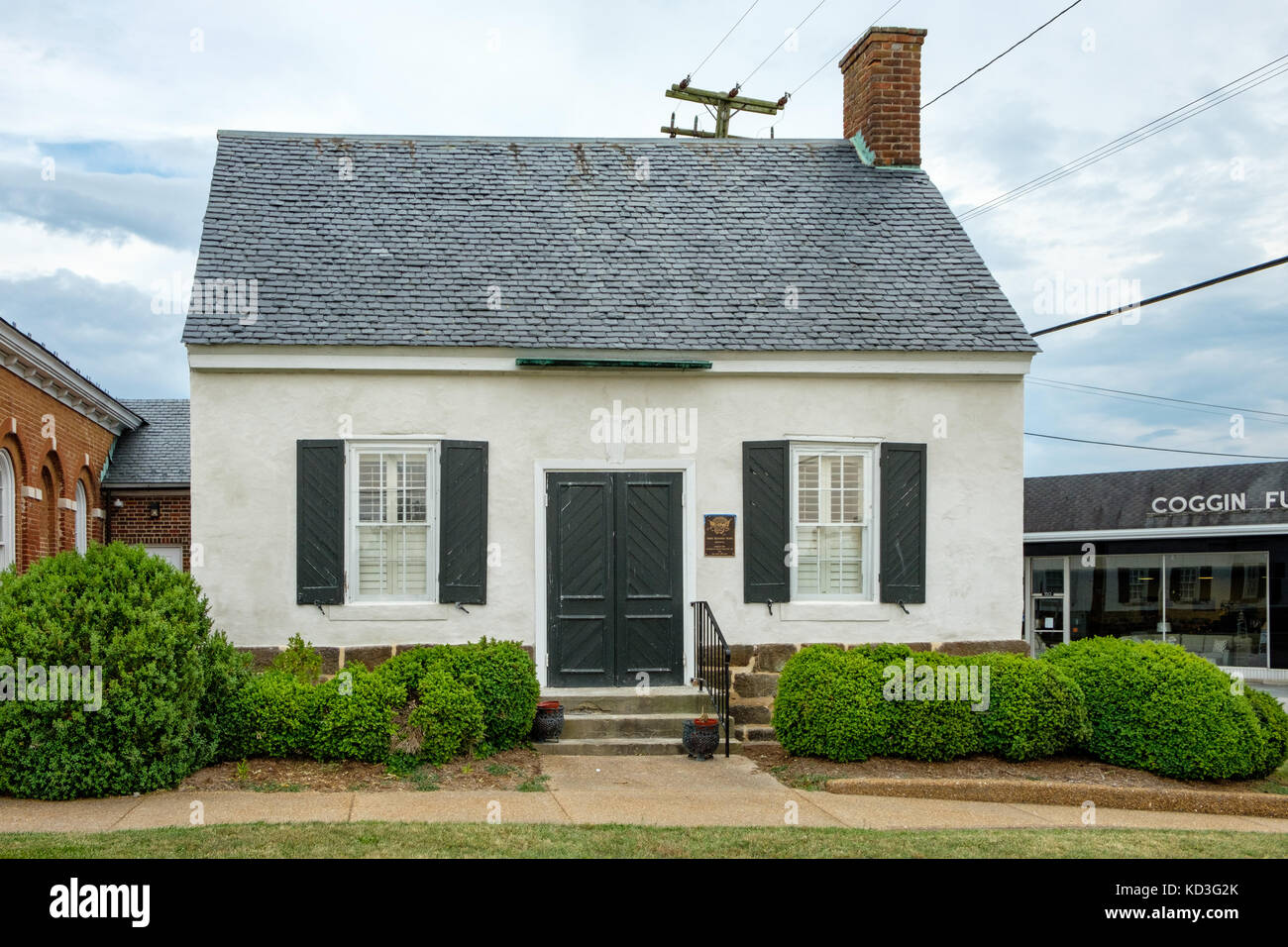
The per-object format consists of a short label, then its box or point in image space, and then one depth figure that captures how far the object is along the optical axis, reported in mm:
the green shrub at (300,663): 10258
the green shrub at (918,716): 9719
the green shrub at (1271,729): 9719
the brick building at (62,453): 15766
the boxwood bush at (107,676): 8195
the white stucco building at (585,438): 11320
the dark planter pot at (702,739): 10289
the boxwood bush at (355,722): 9273
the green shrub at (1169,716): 9539
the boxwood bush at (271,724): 9312
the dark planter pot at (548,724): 10484
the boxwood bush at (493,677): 9875
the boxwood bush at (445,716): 9430
